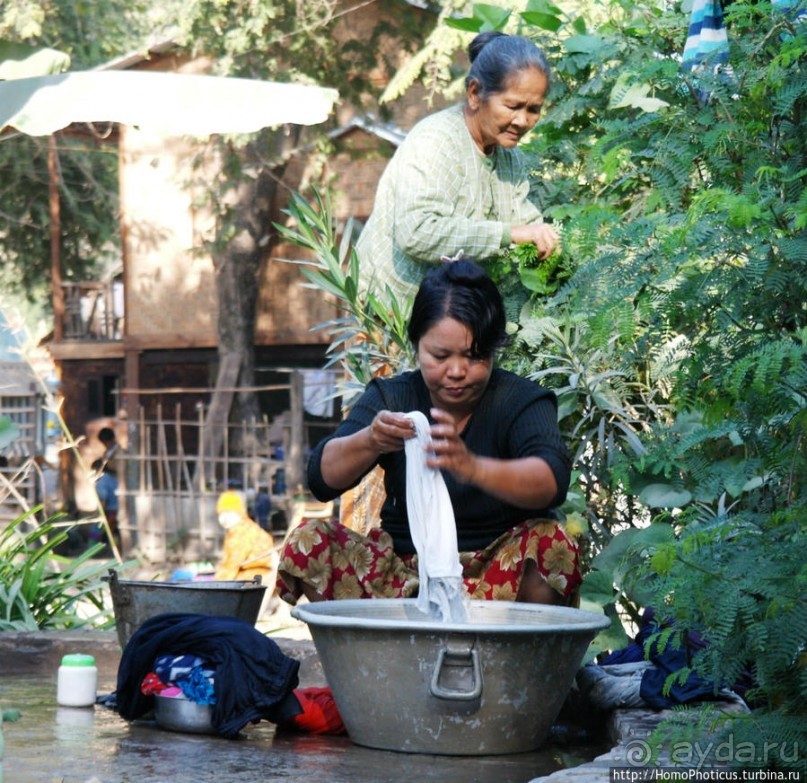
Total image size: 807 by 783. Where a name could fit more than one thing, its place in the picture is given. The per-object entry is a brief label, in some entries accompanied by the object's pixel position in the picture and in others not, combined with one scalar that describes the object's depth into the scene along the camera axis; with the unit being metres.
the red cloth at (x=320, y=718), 7.71
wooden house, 33.56
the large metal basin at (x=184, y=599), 9.02
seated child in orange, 23.22
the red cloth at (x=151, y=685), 7.68
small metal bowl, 7.57
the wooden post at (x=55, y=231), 35.65
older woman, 9.01
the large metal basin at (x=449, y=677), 6.48
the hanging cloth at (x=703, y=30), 7.99
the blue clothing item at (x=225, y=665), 7.44
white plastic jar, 8.62
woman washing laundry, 7.15
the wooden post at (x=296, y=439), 32.19
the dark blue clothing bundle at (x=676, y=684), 6.60
